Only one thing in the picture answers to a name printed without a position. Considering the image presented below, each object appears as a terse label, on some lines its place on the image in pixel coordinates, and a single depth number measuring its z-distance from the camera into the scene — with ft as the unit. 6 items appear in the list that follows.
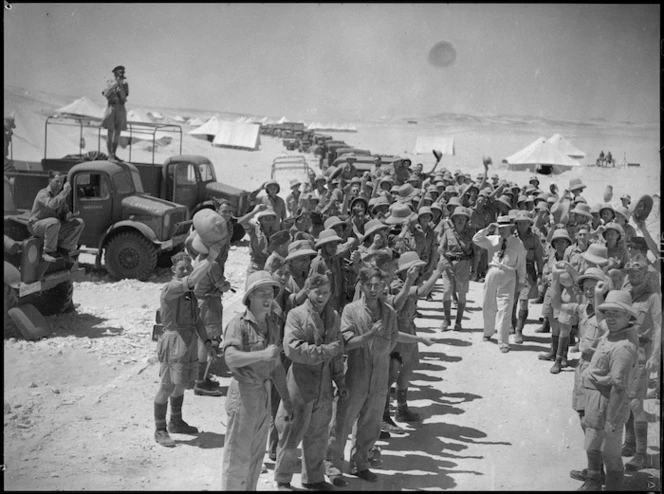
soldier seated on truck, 33.96
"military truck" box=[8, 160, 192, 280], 45.19
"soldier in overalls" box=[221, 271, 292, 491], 16.33
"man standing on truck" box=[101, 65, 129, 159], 52.95
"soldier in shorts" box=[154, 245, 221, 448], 21.40
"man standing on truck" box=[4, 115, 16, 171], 55.77
